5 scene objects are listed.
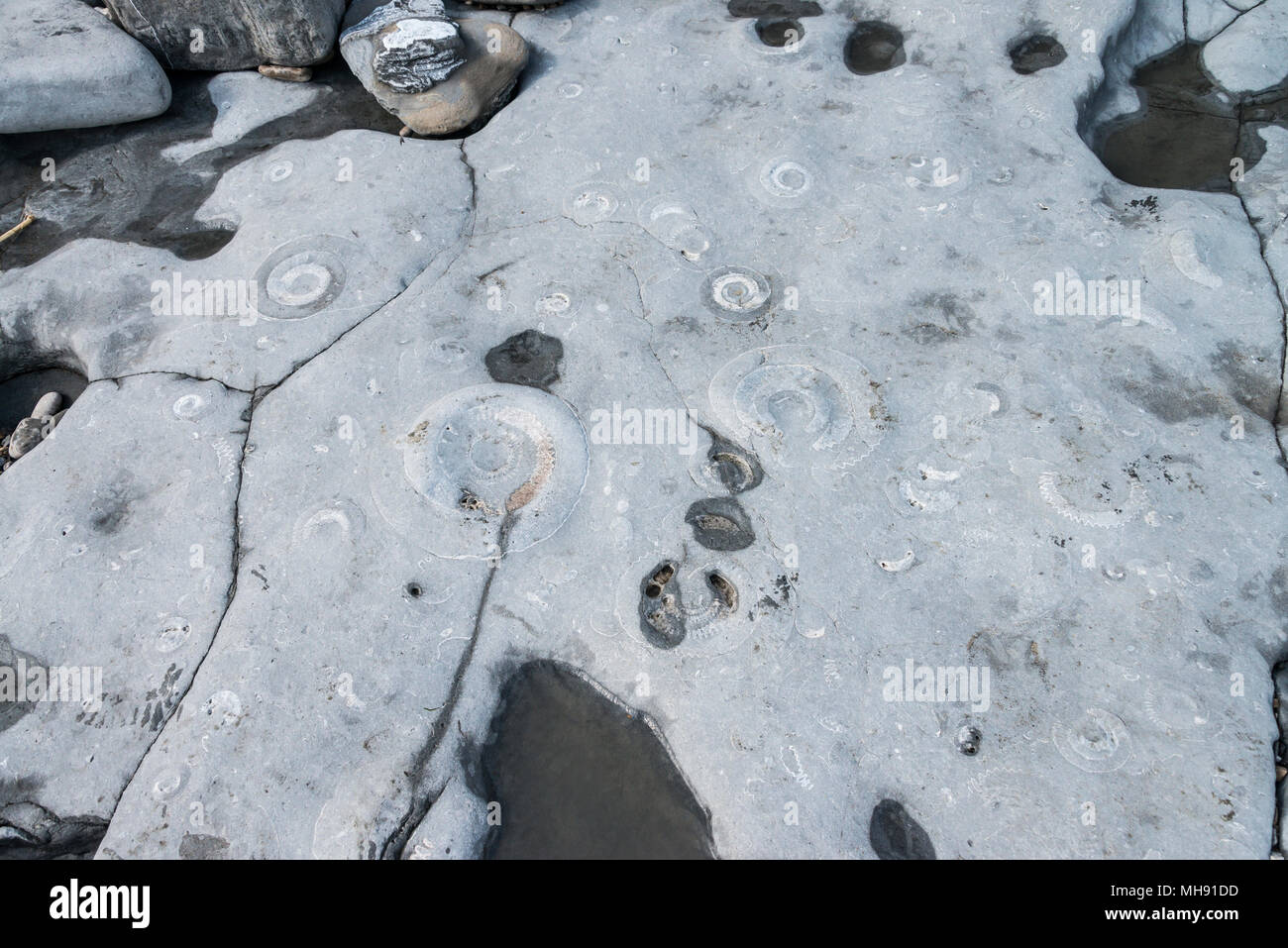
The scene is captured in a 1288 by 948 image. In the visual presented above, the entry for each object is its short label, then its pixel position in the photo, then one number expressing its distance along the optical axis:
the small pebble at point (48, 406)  4.02
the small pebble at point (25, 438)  3.83
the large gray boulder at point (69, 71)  4.66
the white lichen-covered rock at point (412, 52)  4.61
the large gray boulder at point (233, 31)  4.89
